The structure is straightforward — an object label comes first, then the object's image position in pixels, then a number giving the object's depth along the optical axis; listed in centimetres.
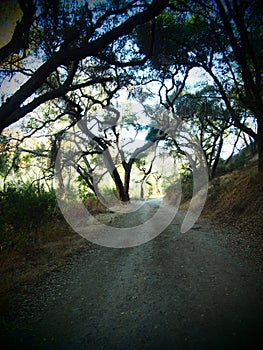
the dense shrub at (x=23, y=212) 614
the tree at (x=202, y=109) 1741
